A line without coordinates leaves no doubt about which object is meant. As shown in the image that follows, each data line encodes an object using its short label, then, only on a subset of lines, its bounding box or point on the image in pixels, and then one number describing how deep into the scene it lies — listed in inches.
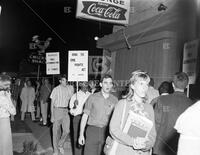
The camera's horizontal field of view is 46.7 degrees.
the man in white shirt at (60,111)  231.7
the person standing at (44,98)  383.3
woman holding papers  103.3
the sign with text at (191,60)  190.9
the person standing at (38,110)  443.7
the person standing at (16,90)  473.5
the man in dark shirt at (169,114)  136.6
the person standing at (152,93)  181.5
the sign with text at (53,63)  293.5
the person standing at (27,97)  423.6
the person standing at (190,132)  50.5
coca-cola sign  258.0
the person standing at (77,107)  215.7
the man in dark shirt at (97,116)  150.4
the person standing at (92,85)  239.0
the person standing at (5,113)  174.1
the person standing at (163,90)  170.6
